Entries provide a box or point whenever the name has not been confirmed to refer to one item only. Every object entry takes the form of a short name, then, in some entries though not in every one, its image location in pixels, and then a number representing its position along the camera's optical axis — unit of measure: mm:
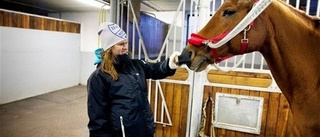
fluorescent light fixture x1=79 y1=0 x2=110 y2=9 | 4676
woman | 1329
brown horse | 956
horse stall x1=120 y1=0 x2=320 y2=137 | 2094
